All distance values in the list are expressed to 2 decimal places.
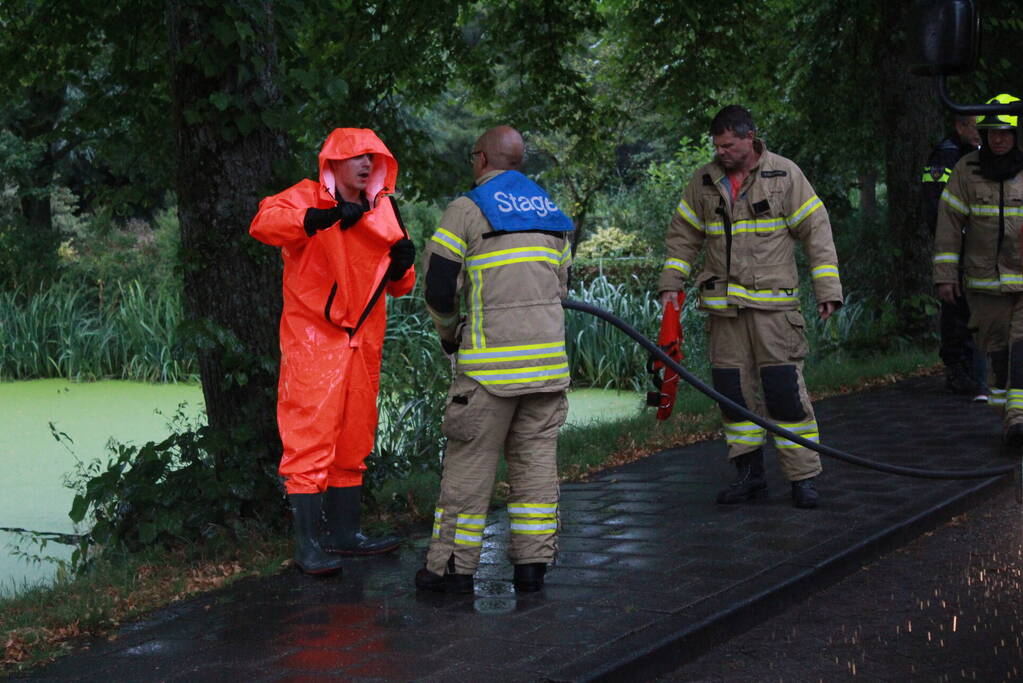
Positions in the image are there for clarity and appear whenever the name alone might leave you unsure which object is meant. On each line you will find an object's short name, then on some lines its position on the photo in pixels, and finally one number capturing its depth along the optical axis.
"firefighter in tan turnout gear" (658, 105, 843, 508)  6.65
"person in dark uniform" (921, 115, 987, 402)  10.12
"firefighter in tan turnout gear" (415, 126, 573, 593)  5.14
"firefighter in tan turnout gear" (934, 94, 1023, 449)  8.04
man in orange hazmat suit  5.54
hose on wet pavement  6.24
